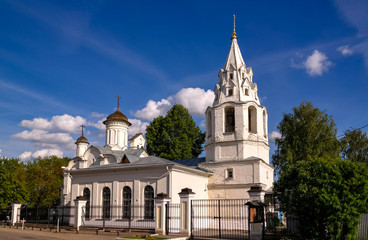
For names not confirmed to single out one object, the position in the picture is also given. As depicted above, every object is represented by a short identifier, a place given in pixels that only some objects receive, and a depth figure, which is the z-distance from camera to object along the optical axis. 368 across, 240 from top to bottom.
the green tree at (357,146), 37.00
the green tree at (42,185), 43.53
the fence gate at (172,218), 18.94
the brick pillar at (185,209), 17.49
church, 23.34
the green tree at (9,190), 33.28
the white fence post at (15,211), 27.22
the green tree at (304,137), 30.12
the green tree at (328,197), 13.31
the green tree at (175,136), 38.38
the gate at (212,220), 20.83
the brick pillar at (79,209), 22.60
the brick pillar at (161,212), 19.11
